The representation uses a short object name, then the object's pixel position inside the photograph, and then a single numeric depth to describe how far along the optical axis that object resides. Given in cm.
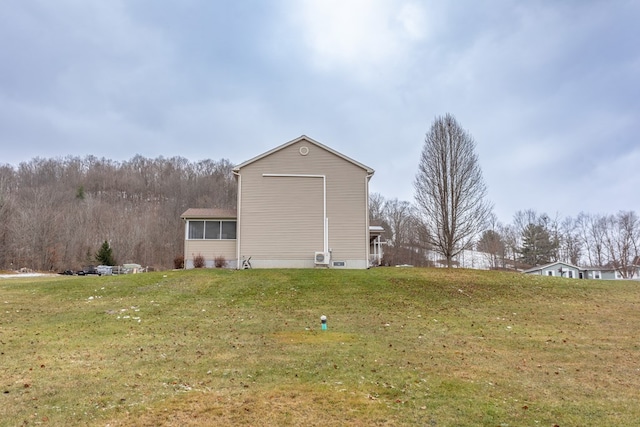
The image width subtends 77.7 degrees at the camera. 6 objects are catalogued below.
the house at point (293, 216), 2092
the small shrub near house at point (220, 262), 2112
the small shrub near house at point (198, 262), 2127
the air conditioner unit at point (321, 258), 2052
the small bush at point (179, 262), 2421
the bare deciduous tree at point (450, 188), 2403
